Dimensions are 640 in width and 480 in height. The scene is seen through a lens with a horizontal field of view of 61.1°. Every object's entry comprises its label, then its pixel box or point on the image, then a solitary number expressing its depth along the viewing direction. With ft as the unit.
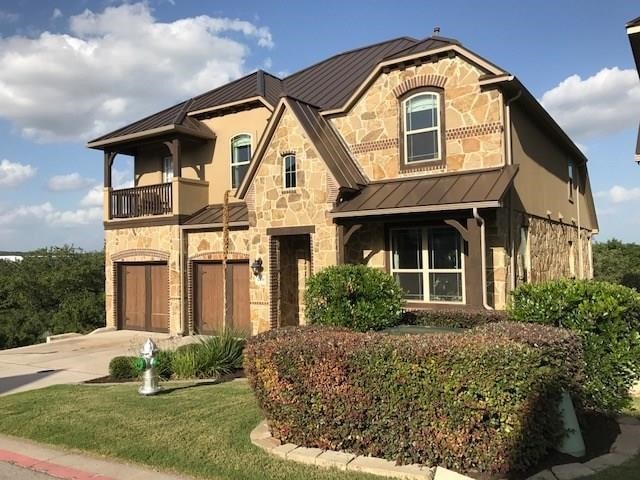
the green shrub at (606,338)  21.42
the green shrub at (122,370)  34.68
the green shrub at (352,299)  32.68
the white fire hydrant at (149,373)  28.17
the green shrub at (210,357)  33.96
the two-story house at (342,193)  41.57
